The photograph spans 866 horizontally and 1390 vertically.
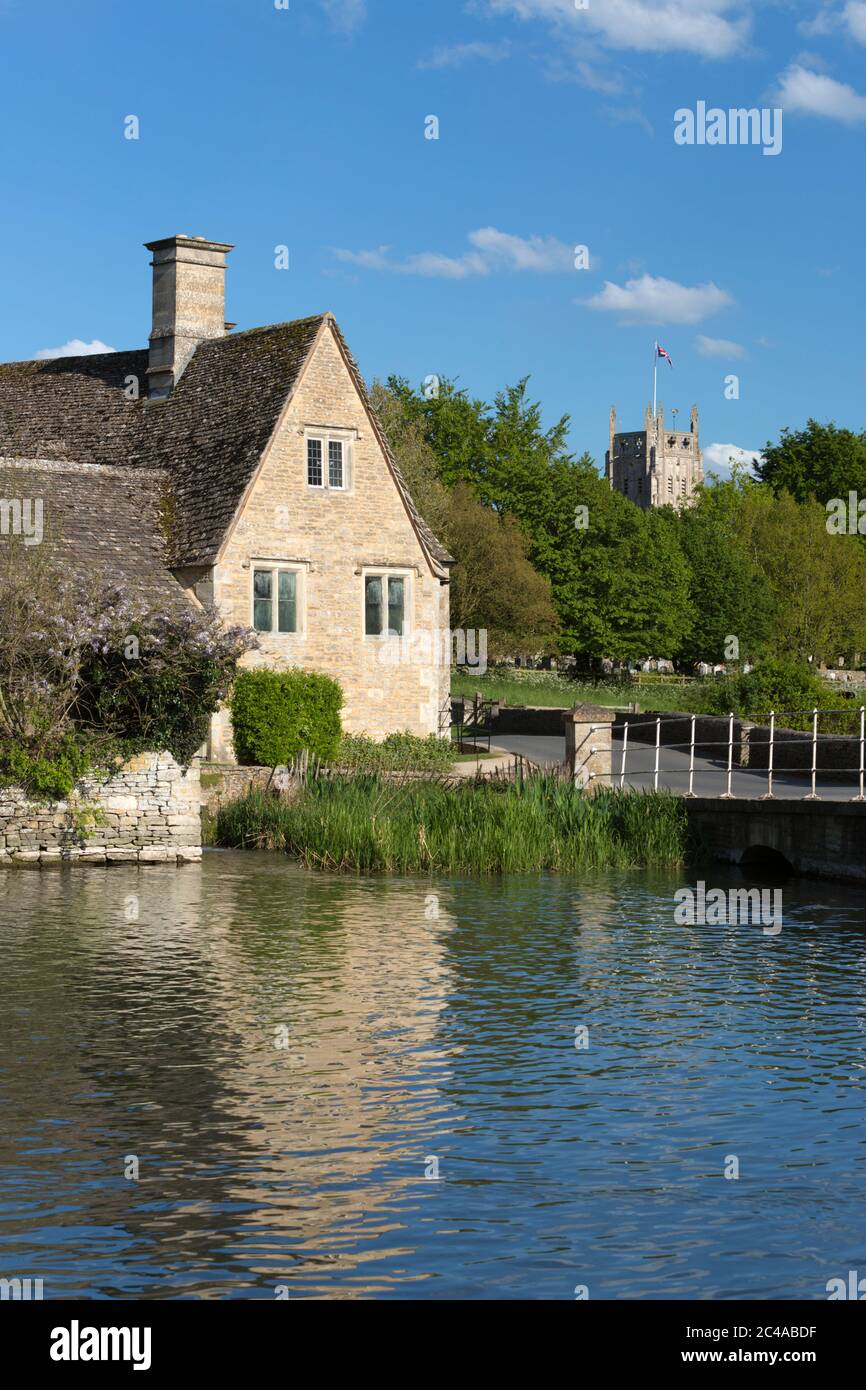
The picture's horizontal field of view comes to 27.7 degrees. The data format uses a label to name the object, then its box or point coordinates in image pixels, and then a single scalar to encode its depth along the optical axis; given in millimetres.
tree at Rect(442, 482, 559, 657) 72625
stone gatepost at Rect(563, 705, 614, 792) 33188
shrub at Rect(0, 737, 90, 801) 28844
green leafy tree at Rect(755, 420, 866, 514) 112312
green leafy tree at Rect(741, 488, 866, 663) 81375
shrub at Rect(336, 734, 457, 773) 38438
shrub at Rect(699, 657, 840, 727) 50469
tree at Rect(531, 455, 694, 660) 82812
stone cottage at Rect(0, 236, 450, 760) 39938
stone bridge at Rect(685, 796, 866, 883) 27641
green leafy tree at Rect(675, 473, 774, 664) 82812
